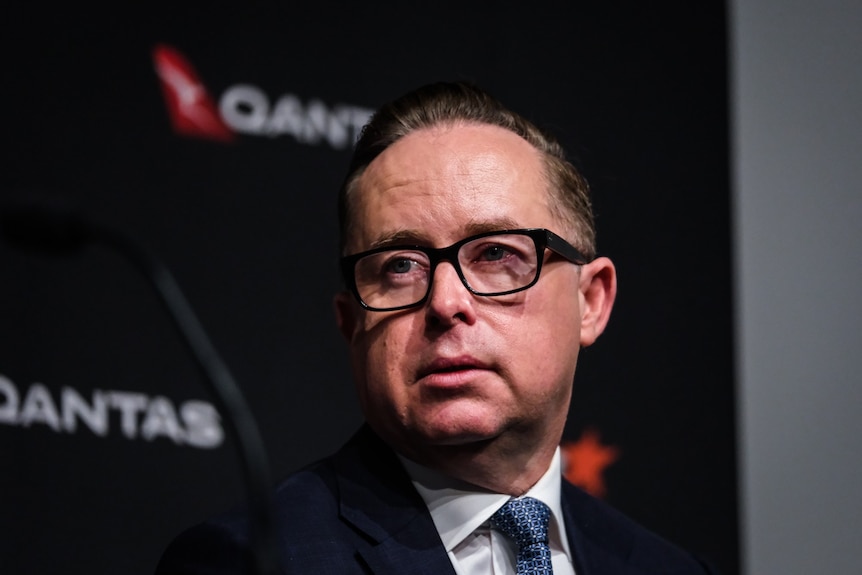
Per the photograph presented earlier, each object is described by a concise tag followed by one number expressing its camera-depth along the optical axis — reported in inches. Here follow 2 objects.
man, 73.9
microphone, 62.2
